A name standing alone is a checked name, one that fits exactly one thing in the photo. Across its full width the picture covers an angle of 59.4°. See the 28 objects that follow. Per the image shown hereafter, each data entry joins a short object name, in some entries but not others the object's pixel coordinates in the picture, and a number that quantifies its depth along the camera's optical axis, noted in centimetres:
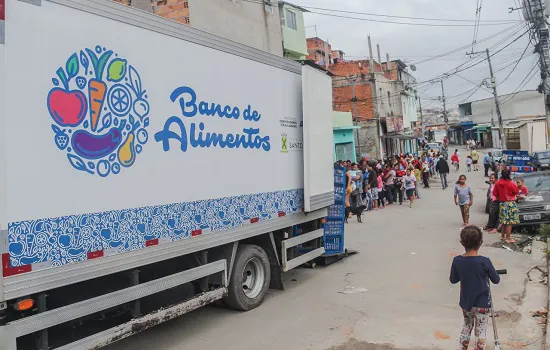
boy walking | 440
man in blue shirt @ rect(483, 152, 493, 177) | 2881
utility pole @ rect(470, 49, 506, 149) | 3914
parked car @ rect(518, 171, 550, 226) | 1191
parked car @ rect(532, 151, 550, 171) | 2609
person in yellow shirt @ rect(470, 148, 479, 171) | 3441
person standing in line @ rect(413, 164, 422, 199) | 2184
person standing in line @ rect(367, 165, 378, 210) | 1841
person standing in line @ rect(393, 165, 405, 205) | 2014
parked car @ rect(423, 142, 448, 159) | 5528
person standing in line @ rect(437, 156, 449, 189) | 2469
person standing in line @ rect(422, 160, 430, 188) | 2687
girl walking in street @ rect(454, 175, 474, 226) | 1345
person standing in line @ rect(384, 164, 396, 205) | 1972
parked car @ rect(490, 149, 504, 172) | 3309
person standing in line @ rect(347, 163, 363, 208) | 1599
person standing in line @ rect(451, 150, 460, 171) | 3588
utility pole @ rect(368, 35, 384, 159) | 4031
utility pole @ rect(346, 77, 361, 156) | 4140
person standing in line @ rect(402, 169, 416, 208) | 1930
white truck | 397
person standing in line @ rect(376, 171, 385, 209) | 1902
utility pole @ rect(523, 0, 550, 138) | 2516
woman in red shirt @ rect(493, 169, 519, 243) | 1123
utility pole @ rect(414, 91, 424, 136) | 7016
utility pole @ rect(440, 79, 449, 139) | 7993
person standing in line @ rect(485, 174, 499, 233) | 1280
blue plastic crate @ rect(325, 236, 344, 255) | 987
